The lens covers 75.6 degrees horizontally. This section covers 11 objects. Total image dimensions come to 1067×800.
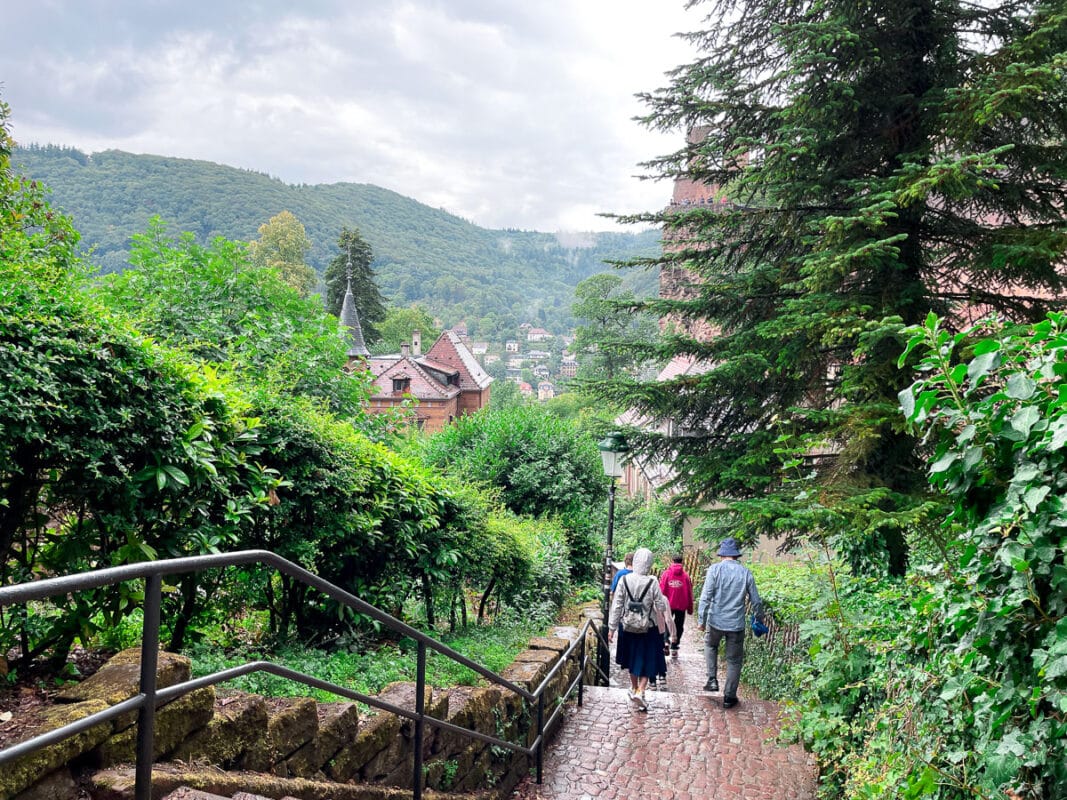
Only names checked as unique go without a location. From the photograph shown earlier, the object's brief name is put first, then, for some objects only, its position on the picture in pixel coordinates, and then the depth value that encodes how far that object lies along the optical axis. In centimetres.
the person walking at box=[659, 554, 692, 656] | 1027
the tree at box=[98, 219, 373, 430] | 703
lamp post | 945
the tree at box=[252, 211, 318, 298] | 5809
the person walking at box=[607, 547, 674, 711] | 712
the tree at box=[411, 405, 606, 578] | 1416
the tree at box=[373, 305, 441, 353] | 7525
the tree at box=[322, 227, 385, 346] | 4928
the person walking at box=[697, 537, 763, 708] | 740
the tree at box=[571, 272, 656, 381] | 4453
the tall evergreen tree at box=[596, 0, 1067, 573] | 604
